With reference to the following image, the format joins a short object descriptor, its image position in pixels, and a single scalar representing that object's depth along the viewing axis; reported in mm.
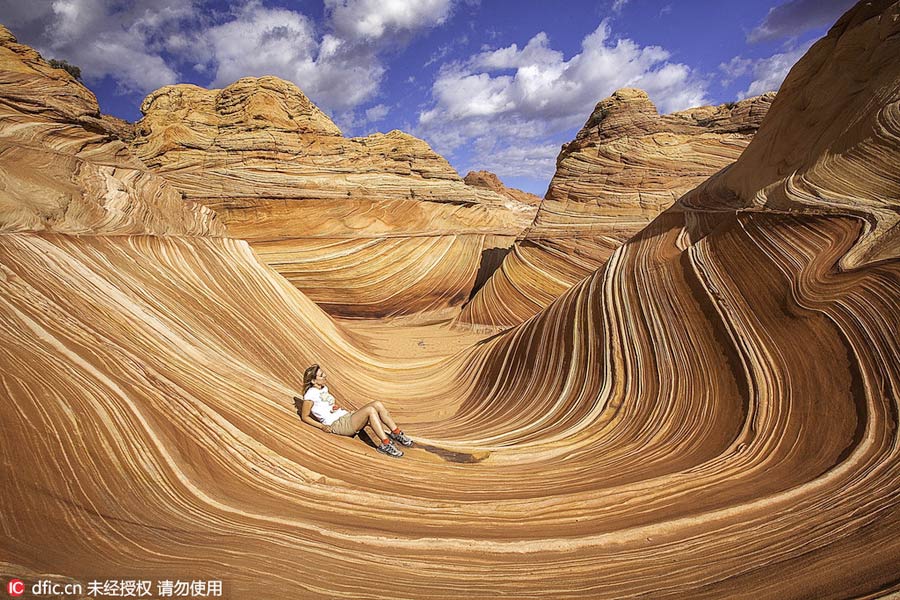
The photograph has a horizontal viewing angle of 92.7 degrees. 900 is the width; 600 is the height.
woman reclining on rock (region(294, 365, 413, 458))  3628
